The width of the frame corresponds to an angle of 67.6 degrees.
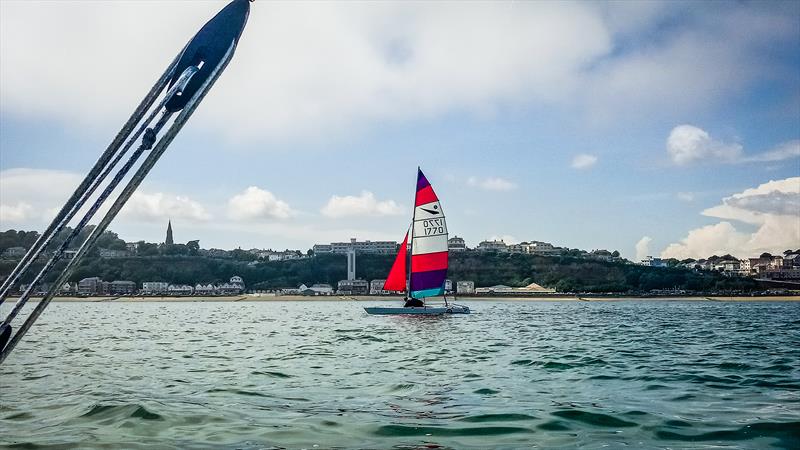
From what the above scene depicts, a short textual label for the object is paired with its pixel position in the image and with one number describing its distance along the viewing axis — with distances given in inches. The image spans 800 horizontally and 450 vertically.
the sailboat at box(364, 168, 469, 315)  2430.0
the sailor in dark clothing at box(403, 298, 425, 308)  2375.7
